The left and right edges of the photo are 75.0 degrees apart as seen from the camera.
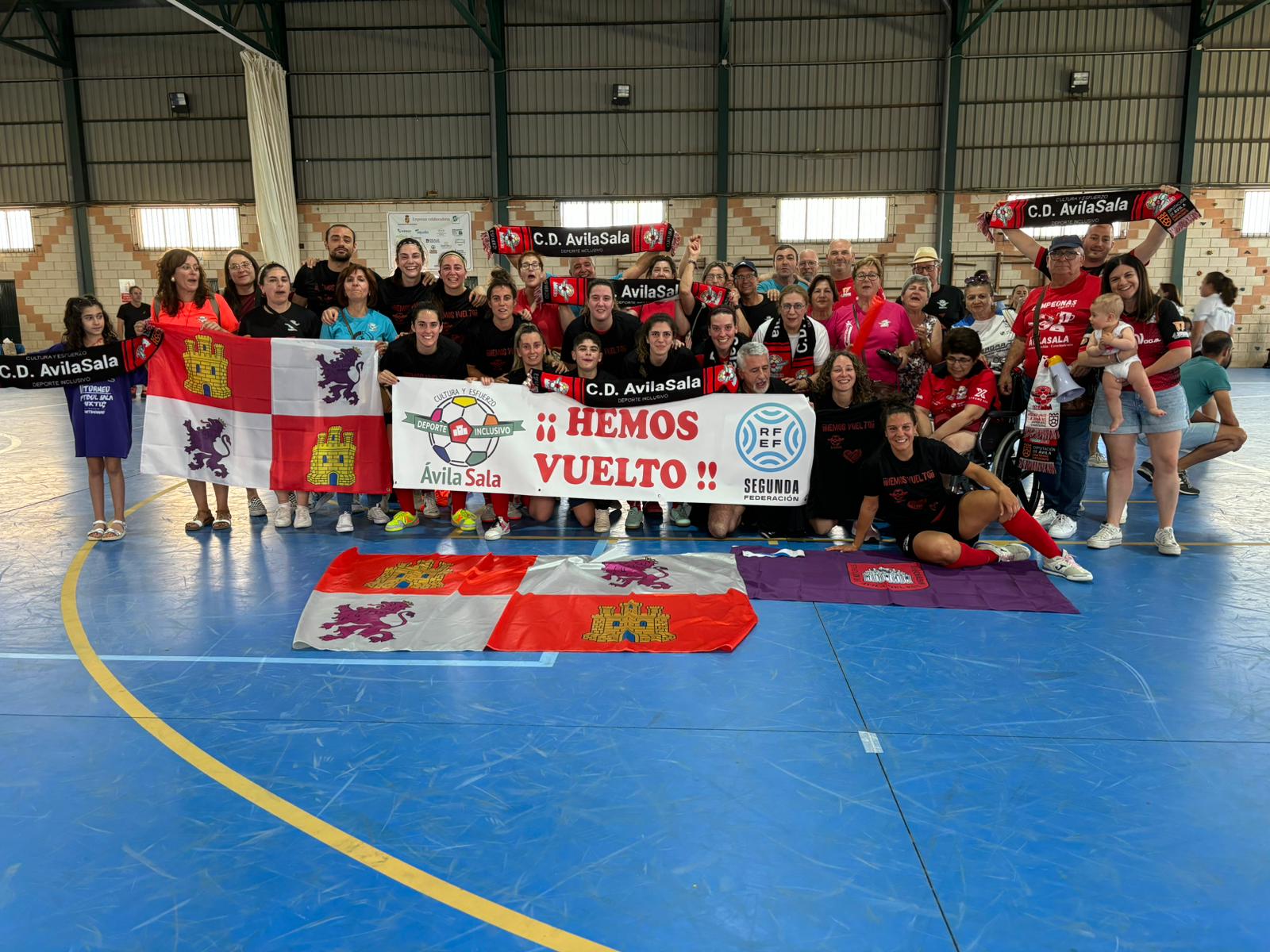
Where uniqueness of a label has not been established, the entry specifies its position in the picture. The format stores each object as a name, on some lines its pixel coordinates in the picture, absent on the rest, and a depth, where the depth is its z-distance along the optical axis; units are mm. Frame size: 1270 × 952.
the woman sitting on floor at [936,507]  5211
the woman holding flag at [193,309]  6410
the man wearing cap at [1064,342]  5895
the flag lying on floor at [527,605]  4426
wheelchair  6293
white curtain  17953
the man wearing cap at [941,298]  7246
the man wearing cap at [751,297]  7199
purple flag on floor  4906
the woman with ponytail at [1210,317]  10672
